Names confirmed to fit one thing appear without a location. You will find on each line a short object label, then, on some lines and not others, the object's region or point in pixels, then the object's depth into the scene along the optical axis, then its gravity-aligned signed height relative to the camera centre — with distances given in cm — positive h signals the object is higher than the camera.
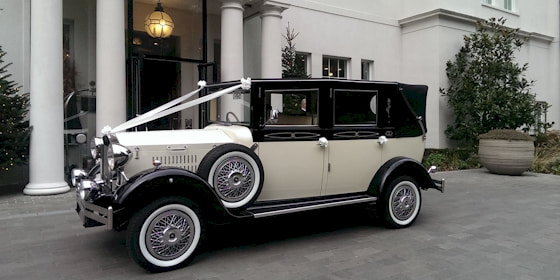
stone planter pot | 1123 -61
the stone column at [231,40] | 969 +217
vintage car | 419 -35
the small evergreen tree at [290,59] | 1148 +208
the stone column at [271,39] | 1044 +237
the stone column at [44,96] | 765 +69
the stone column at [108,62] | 808 +139
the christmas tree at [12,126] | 734 +15
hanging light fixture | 1029 +276
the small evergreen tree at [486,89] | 1312 +142
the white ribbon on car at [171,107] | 489 +32
